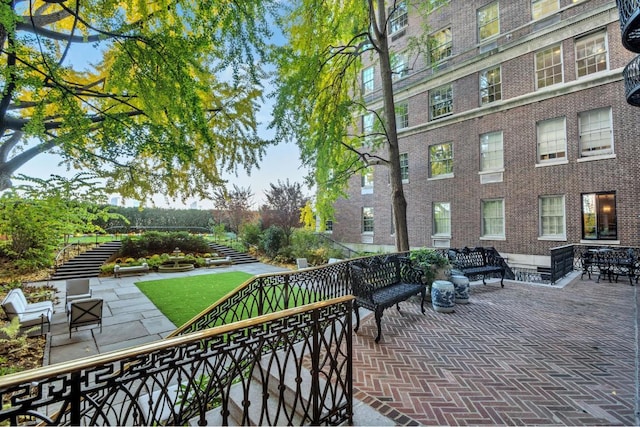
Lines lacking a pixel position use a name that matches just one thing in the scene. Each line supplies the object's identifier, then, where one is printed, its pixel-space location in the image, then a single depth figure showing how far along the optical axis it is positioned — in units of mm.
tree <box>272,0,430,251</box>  9297
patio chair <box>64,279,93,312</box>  8078
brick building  11320
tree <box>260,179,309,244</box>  18906
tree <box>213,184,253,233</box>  23609
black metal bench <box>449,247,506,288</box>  8516
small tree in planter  7012
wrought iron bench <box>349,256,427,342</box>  5262
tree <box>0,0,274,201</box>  4785
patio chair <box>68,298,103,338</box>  6180
